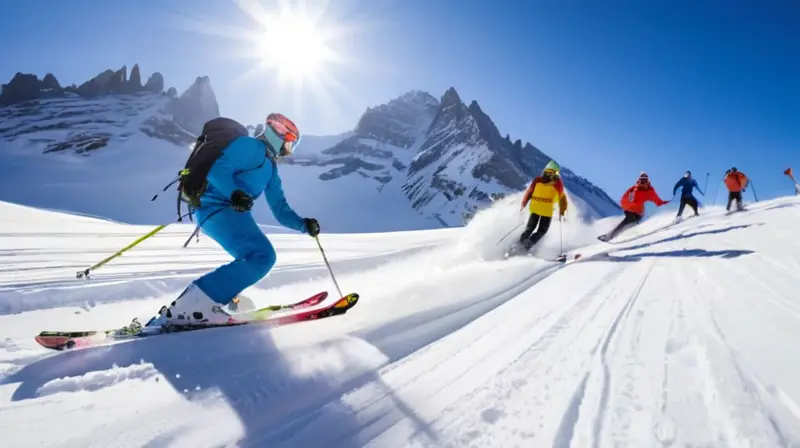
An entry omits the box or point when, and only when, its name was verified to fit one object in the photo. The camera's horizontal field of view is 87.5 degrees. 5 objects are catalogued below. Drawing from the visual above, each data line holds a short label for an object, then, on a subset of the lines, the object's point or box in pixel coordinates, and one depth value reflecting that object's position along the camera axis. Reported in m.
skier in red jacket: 12.27
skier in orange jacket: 16.38
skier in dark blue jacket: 15.84
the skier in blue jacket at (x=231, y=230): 3.05
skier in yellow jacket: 9.16
